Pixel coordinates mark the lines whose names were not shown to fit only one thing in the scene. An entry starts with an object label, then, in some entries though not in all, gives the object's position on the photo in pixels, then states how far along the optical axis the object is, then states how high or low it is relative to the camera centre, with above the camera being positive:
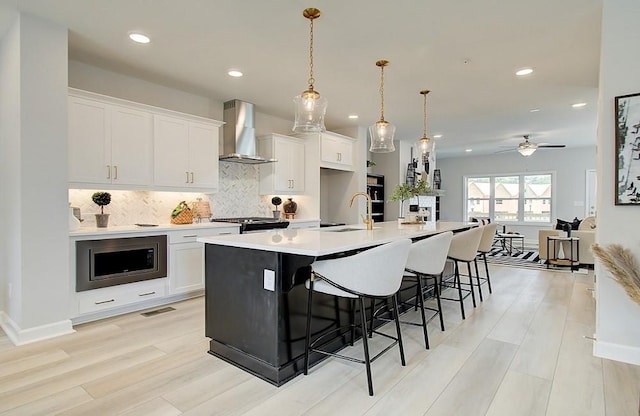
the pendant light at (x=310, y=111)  3.00 +0.80
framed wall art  2.46 +0.39
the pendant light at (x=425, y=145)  4.65 +0.77
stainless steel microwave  3.23 -0.59
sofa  6.01 -0.57
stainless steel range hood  5.01 +1.03
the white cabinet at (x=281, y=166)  5.59 +0.60
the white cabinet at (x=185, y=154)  4.10 +0.61
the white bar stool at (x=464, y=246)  3.51 -0.44
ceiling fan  7.27 +1.17
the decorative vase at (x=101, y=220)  3.62 -0.19
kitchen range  4.53 -0.28
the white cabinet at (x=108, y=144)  3.39 +0.61
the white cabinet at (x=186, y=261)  3.93 -0.68
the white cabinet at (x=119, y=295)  3.26 -0.94
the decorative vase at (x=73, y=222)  3.24 -0.19
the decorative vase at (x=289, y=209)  6.04 -0.11
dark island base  2.22 -0.76
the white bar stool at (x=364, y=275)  2.08 -0.44
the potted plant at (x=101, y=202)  3.63 +0.00
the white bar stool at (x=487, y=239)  4.34 -0.45
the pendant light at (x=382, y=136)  3.91 +0.76
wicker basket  4.33 -0.19
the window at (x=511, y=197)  10.07 +0.20
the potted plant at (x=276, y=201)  5.95 +0.03
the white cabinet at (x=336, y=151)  6.09 +0.94
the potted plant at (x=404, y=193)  3.78 +0.11
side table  6.07 -0.86
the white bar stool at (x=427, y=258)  2.72 -0.44
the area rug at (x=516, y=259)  6.44 -1.13
